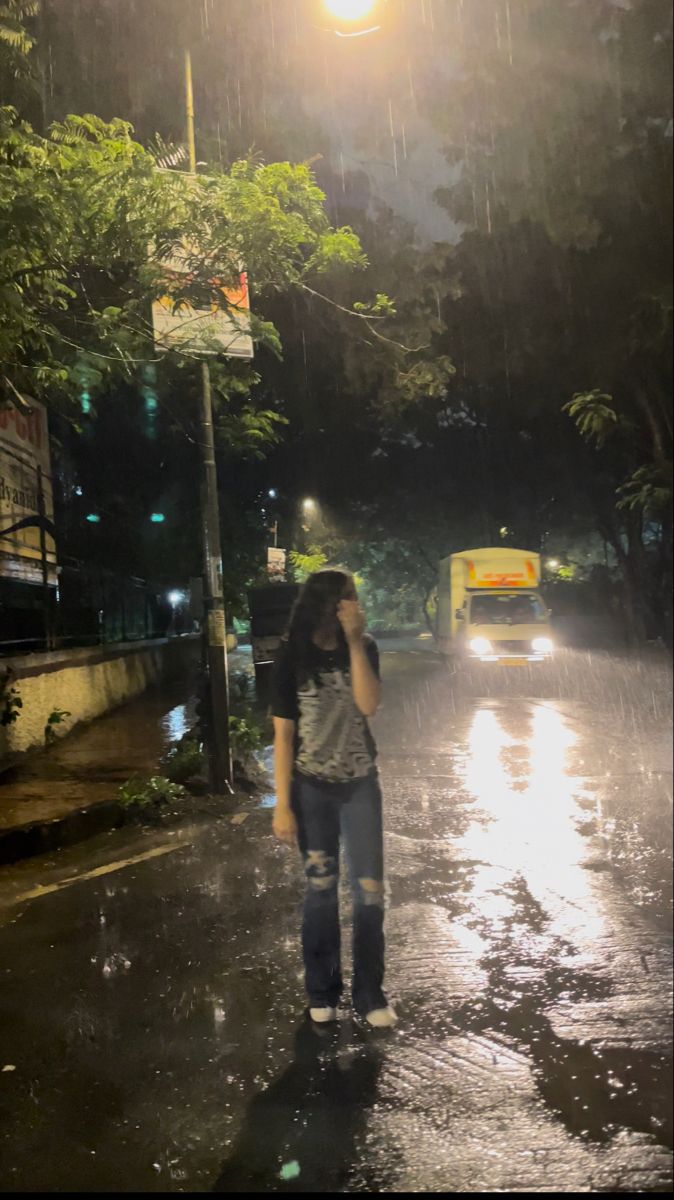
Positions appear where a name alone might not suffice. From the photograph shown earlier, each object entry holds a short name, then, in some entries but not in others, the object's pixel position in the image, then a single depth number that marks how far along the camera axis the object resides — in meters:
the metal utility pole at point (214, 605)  8.66
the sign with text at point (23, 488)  11.21
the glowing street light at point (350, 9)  7.27
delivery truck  19.08
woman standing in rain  3.82
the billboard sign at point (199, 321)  7.91
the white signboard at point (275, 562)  16.86
